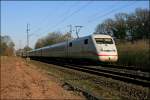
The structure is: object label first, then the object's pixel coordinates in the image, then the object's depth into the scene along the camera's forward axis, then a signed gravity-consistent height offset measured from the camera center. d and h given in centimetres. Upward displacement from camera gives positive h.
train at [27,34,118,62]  2966 +67
